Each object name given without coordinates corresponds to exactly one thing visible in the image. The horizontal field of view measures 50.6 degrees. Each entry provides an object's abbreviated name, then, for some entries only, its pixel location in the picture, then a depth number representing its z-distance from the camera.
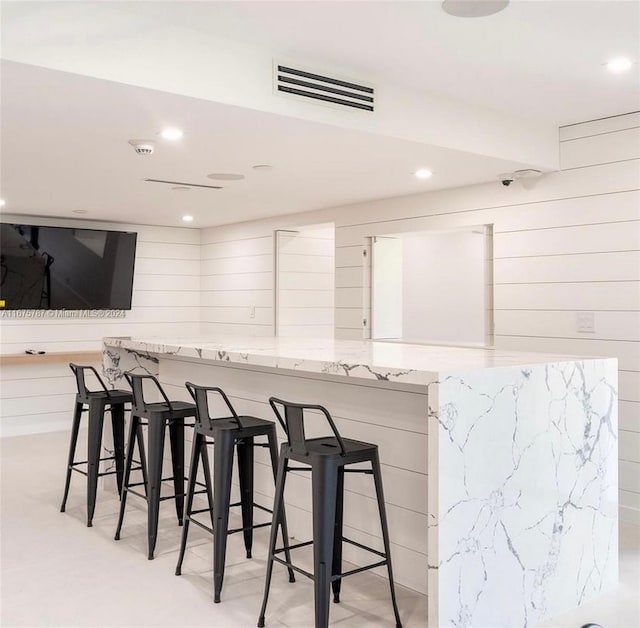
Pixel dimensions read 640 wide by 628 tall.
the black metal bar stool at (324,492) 2.45
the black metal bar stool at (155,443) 3.41
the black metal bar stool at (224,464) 2.96
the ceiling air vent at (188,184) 4.94
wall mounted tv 6.54
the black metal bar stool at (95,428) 3.95
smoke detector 3.68
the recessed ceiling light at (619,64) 3.20
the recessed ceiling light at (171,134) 3.42
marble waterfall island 2.35
